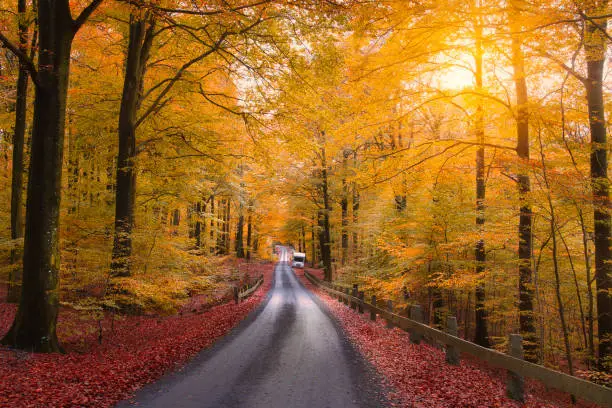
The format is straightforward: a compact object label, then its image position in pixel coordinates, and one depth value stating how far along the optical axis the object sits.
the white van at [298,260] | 55.91
